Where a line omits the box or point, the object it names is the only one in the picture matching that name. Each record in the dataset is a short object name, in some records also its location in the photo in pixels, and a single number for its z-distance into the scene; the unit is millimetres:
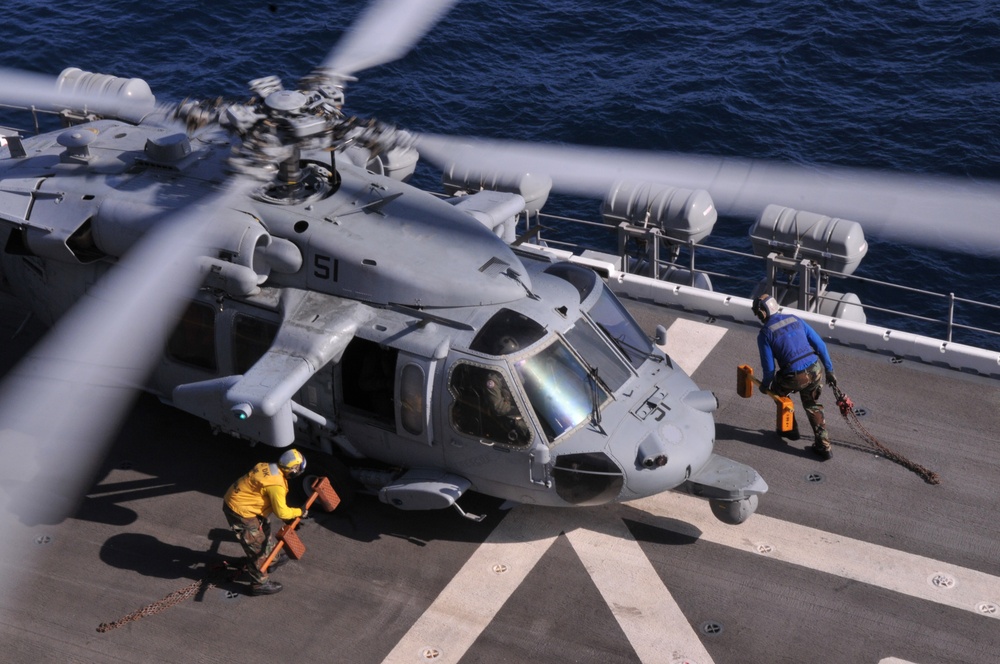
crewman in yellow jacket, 14609
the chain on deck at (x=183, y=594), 14711
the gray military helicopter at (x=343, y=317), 14820
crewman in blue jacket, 16672
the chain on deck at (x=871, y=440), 16858
